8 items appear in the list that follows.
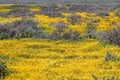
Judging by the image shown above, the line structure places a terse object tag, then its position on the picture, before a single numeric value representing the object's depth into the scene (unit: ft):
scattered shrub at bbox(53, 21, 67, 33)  95.02
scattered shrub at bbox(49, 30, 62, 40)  83.61
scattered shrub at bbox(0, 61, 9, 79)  47.31
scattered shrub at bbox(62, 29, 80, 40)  82.26
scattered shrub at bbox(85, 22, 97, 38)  86.54
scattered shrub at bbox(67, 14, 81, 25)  120.78
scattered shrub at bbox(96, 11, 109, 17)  149.69
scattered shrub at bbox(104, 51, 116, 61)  57.75
